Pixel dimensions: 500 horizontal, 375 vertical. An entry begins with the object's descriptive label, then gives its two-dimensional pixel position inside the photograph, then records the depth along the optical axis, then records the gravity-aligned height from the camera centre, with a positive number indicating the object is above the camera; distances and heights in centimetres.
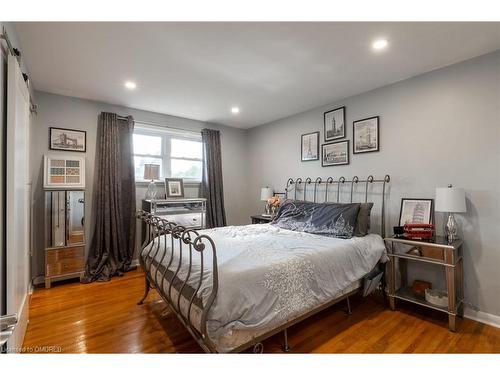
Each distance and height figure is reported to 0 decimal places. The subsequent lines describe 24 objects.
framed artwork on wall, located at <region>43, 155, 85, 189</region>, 309 +24
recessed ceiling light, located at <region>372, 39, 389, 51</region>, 204 +124
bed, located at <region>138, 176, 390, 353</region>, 145 -66
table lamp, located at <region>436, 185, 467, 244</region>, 217 -14
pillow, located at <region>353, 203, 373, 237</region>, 260 -36
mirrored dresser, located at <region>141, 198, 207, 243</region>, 373 -33
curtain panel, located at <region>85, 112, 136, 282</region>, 343 -18
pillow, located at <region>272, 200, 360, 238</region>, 264 -36
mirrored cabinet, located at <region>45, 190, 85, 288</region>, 305 -58
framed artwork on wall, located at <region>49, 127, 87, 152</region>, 323 +69
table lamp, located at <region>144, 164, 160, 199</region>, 372 +22
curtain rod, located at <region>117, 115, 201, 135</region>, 369 +108
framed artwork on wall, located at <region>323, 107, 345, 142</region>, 338 +92
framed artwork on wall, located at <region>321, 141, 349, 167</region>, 336 +50
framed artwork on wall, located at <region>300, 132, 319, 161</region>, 374 +66
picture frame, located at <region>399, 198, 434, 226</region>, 254 -25
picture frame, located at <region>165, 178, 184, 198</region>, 404 +2
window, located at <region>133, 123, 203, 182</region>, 402 +67
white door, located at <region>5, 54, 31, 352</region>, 145 -5
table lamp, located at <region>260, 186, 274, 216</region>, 424 -11
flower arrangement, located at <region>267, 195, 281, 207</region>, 400 -21
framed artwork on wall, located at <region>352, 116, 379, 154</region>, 303 +68
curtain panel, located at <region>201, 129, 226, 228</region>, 448 +15
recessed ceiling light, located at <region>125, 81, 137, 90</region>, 288 +127
